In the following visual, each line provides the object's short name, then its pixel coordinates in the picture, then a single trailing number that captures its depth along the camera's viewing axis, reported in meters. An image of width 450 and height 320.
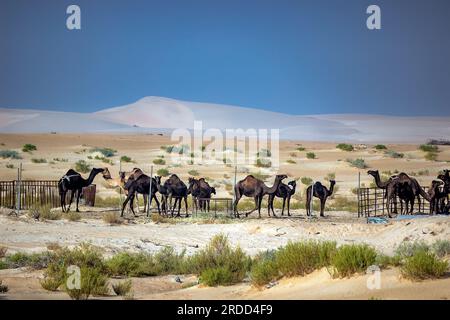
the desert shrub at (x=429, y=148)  76.56
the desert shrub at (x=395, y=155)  69.19
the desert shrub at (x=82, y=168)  53.19
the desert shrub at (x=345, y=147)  80.63
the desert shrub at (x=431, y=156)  67.66
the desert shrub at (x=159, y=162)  61.06
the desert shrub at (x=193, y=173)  52.14
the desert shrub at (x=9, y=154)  60.66
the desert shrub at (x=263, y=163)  61.46
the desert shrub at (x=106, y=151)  68.84
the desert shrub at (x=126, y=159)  62.76
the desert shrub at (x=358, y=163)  59.75
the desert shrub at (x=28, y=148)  70.19
